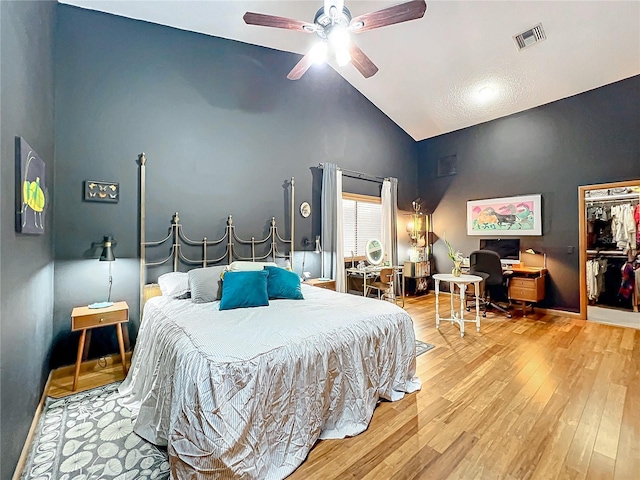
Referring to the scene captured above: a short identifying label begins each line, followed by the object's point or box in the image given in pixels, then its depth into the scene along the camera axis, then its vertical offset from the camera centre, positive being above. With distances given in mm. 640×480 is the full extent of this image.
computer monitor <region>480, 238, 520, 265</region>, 5004 -164
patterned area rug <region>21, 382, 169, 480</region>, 1564 -1312
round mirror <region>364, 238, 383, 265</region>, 5297 -214
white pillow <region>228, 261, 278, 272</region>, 2942 -276
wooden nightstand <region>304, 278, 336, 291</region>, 4093 -637
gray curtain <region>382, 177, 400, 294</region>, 5617 +415
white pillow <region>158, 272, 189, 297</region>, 2736 -435
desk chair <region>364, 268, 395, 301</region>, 4539 -788
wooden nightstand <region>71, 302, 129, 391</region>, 2379 -691
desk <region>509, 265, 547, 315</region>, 4426 -750
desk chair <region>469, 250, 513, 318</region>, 4414 -539
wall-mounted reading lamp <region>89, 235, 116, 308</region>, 2625 -128
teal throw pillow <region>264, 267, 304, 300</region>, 2715 -445
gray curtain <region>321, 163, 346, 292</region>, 4539 +158
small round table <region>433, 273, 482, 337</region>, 3496 -541
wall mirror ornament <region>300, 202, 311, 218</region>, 4402 +508
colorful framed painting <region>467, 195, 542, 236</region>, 4844 +446
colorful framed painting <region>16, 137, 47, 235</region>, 1562 +332
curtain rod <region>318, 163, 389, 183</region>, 5002 +1265
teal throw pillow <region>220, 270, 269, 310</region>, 2348 -435
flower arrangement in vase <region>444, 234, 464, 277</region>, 3795 -363
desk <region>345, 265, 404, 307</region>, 4742 -560
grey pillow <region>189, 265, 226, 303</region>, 2541 -416
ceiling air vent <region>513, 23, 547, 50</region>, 3418 +2602
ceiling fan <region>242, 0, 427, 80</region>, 2162 +1845
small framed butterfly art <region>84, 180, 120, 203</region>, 2771 +523
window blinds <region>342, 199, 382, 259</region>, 5184 +331
